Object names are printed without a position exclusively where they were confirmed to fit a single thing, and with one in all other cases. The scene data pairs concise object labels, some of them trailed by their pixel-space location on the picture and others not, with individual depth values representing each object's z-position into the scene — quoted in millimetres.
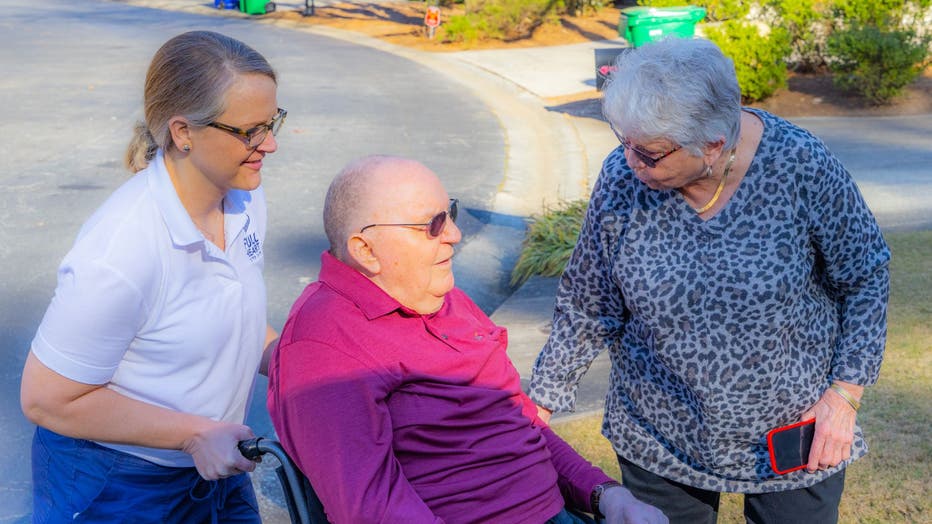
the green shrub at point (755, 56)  14016
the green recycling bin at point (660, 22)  13766
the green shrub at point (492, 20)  22469
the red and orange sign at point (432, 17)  22844
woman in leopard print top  2672
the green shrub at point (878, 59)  13781
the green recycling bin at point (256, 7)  29566
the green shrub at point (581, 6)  26219
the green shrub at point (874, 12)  14898
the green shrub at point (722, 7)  15766
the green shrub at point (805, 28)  15461
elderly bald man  2301
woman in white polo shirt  2312
